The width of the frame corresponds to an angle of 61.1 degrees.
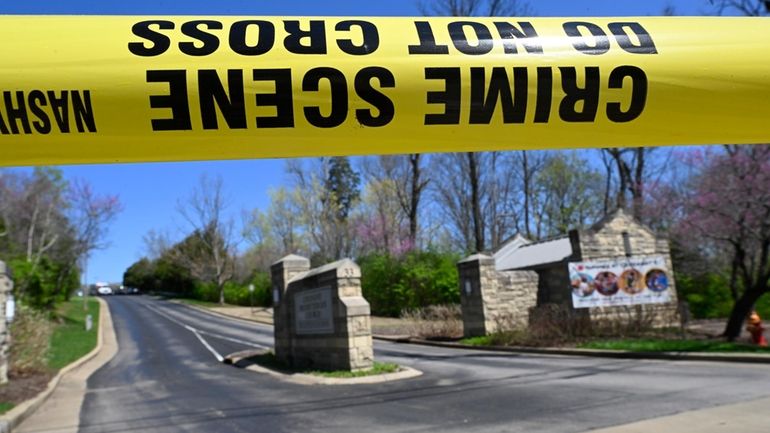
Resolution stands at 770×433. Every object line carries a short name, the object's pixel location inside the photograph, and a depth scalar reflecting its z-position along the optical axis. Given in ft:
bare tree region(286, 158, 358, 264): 149.07
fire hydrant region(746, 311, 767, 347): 45.70
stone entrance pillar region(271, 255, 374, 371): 41.88
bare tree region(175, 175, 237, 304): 193.47
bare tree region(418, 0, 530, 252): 106.41
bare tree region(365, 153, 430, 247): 144.25
